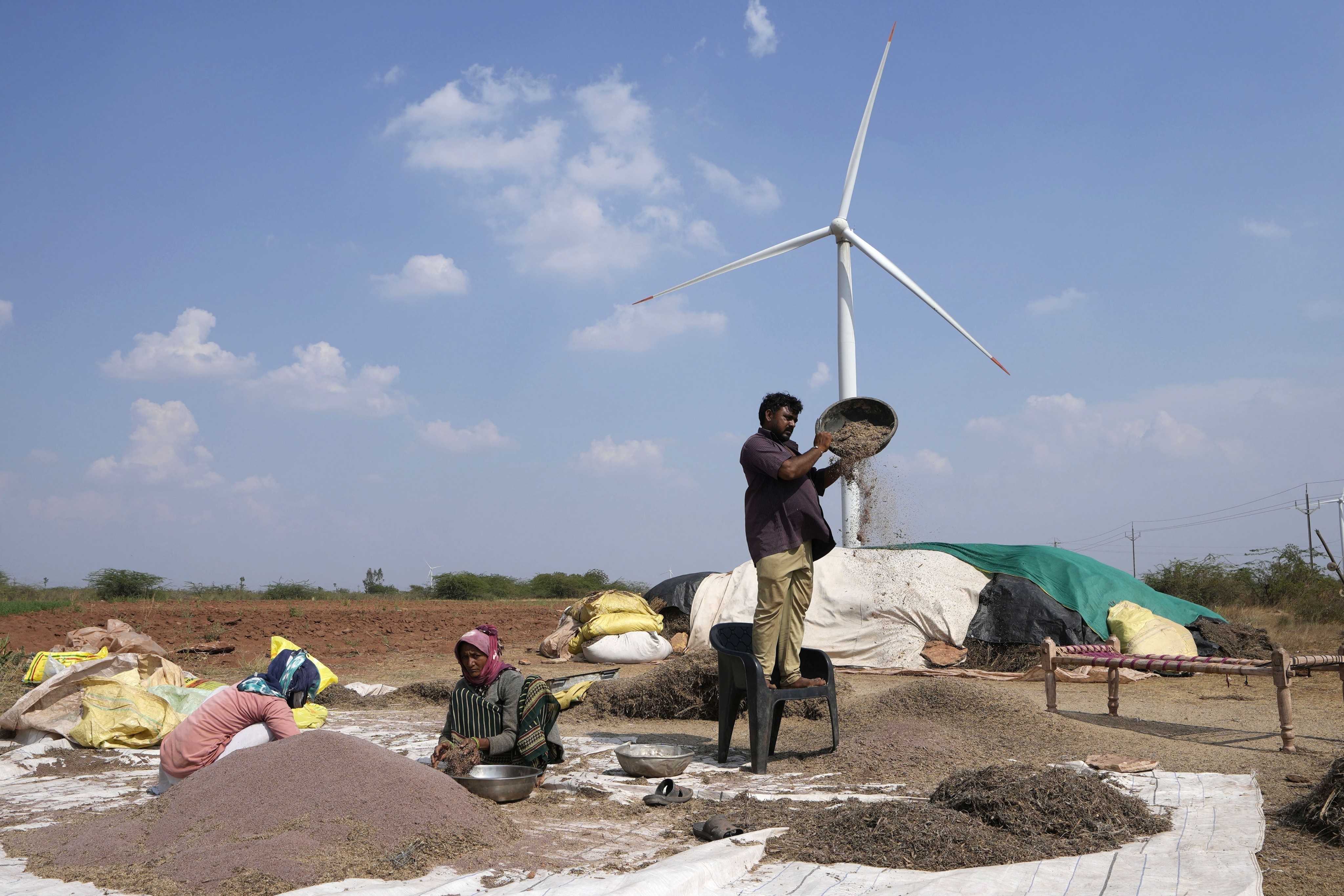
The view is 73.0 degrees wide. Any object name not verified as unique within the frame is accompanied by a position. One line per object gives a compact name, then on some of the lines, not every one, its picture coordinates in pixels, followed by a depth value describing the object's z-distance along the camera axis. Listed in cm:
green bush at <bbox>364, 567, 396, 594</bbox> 3725
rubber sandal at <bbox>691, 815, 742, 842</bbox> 309
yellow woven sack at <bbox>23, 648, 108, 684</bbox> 687
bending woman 388
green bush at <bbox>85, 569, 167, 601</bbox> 2350
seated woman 411
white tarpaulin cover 1039
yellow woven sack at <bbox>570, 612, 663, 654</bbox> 1117
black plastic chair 443
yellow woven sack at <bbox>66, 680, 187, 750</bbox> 523
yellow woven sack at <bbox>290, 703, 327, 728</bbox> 572
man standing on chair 457
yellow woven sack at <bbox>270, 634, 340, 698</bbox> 715
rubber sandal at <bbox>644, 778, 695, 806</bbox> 369
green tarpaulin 1003
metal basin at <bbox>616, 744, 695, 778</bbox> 424
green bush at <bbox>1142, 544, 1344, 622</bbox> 1911
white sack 1101
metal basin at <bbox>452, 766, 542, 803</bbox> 367
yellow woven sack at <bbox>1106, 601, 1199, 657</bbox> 942
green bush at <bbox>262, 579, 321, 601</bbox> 2856
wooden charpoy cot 519
